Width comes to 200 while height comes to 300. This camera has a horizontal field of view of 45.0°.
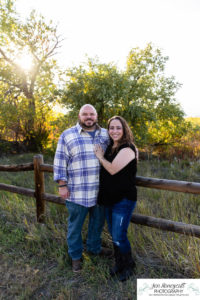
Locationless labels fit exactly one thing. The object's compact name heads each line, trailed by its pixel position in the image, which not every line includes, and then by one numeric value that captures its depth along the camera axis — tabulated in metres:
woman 2.71
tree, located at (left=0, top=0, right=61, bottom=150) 11.24
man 2.96
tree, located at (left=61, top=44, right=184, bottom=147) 8.94
